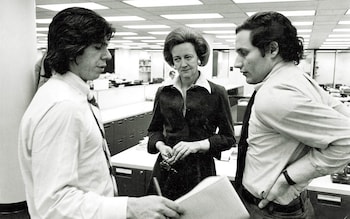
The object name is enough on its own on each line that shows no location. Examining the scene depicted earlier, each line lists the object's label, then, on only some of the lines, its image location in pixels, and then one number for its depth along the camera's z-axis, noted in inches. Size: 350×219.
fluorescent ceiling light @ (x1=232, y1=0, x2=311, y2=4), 217.6
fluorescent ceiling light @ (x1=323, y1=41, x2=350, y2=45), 536.7
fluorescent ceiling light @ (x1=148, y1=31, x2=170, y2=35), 411.8
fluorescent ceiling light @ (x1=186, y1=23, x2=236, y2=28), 331.1
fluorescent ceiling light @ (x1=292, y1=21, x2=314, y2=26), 306.8
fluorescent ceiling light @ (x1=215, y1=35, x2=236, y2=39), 450.5
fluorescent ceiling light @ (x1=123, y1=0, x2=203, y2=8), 219.8
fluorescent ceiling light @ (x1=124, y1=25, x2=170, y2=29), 351.9
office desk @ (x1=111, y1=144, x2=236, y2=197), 98.9
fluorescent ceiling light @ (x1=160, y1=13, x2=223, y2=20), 273.6
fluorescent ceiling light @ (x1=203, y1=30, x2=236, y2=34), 390.9
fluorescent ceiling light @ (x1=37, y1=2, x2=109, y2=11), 232.9
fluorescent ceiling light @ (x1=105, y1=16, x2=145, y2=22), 289.0
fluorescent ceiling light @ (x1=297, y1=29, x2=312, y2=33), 369.7
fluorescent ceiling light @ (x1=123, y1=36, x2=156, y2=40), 495.4
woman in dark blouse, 69.4
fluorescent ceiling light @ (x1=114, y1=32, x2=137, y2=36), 426.7
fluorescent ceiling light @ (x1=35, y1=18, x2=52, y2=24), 317.5
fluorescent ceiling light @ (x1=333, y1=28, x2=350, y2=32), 363.6
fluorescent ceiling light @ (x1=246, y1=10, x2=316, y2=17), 255.1
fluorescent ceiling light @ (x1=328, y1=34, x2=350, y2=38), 417.0
